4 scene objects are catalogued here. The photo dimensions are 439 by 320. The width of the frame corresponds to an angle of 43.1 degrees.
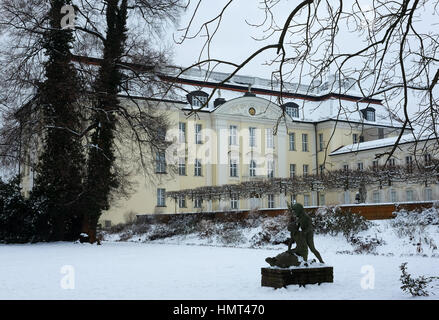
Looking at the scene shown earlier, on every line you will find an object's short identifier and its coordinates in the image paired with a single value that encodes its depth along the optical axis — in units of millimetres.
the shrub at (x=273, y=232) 18484
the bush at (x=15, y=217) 20547
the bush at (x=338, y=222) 16953
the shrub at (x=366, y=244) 15172
